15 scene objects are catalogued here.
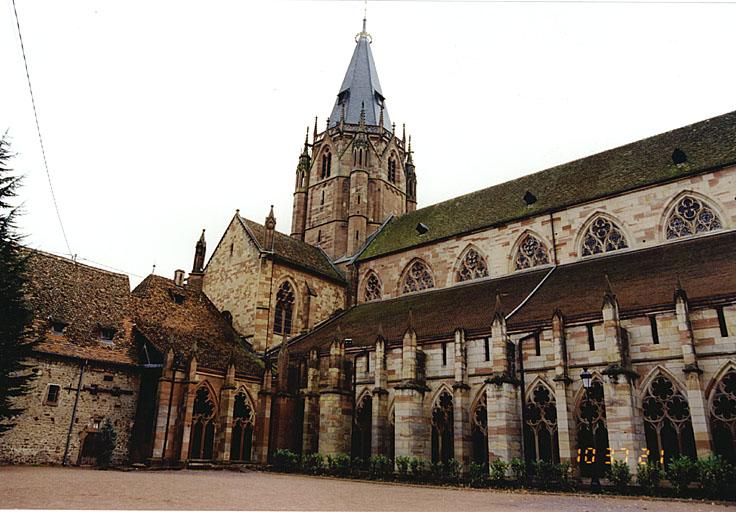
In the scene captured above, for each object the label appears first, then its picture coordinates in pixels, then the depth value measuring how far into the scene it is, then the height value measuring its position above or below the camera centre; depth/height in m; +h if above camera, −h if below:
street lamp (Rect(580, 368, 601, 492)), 15.62 -0.68
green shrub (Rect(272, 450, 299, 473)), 23.70 -1.00
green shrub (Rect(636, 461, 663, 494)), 14.80 -0.81
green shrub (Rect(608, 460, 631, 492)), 15.18 -0.82
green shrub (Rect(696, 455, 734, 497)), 13.58 -0.65
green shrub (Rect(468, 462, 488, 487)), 17.94 -1.07
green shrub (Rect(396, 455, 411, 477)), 20.19 -0.89
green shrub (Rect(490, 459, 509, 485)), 17.56 -0.92
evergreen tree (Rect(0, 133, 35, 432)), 18.27 +3.57
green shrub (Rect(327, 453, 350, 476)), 21.92 -1.04
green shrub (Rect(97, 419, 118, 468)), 21.66 -0.45
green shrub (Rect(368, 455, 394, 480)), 20.67 -1.05
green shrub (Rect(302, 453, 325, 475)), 22.72 -1.05
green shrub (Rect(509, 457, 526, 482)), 17.45 -0.81
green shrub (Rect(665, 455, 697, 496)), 14.16 -0.68
